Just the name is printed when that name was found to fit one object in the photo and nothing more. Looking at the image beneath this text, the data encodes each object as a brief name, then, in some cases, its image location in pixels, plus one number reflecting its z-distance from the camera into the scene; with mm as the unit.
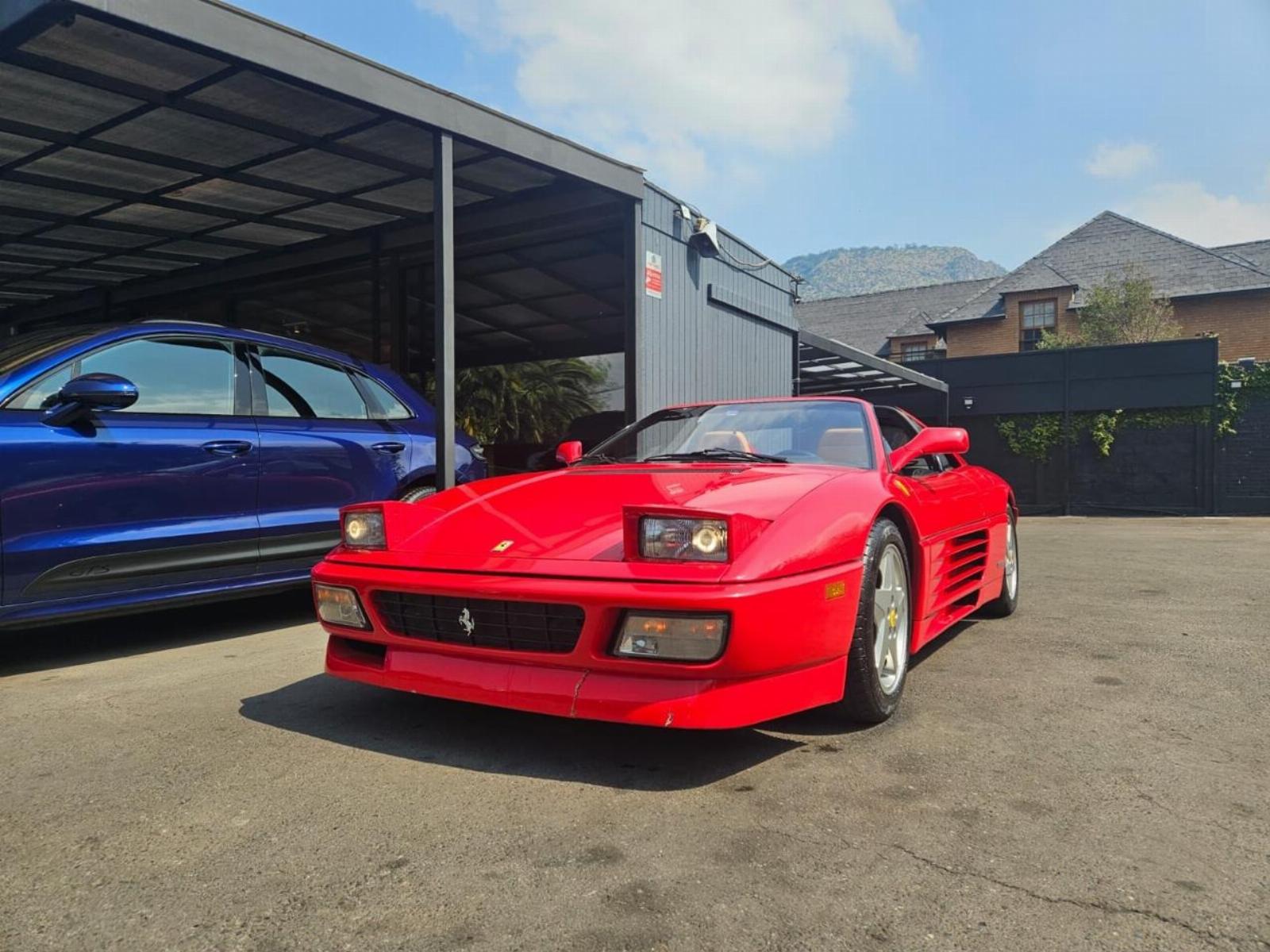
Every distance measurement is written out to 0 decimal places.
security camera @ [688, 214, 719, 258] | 8484
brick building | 25500
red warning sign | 7730
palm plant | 17266
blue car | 3527
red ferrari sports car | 2295
